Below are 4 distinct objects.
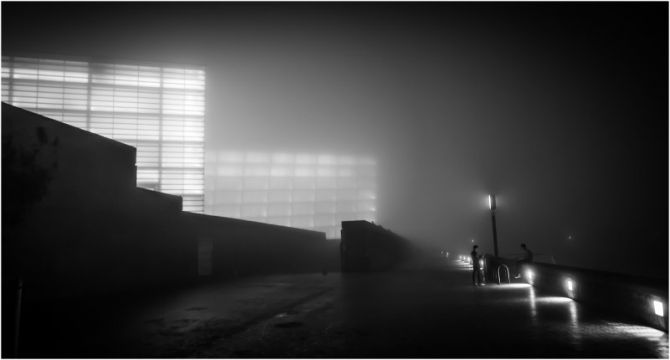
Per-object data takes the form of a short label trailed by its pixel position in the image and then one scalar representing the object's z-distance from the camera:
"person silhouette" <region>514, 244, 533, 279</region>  16.05
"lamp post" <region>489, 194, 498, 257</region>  24.55
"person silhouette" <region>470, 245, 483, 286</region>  15.87
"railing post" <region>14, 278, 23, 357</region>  5.56
